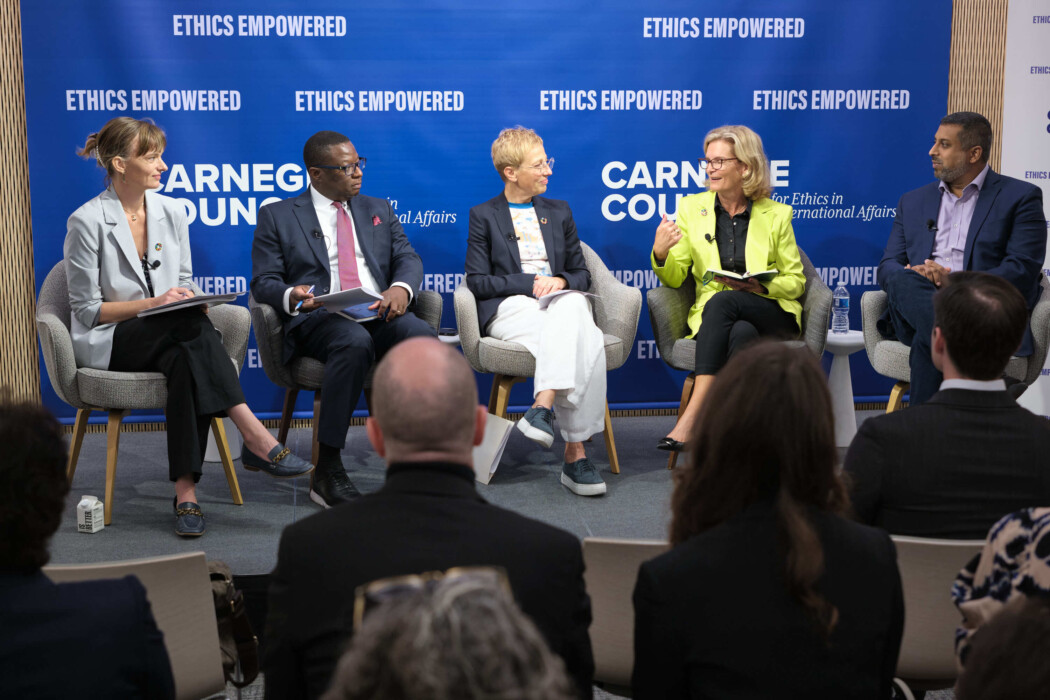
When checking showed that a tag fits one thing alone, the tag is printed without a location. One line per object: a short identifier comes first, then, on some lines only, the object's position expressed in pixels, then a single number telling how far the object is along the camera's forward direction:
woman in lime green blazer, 4.27
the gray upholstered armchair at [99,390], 3.66
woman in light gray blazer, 3.62
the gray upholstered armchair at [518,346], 4.12
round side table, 4.55
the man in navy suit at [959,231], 4.19
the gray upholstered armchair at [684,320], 4.29
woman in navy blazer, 3.98
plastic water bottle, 4.93
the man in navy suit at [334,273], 3.82
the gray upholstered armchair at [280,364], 3.96
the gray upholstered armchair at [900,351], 4.10
